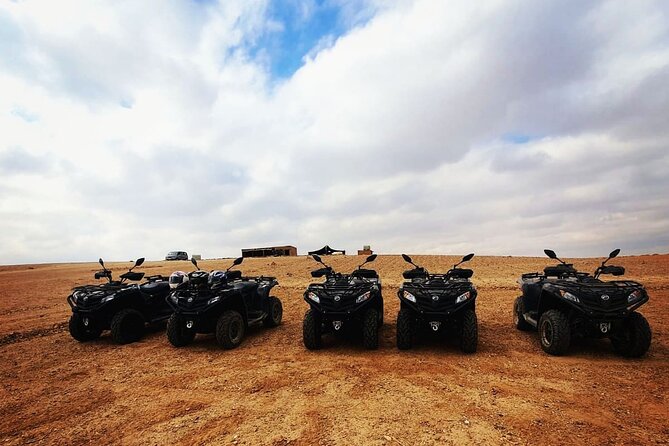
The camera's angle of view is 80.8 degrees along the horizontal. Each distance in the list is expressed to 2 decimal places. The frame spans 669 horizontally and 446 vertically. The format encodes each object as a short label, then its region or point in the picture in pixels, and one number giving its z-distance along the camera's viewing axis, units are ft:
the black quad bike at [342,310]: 25.84
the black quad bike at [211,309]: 28.25
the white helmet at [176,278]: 33.96
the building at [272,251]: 144.05
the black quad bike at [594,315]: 22.94
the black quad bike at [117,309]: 31.81
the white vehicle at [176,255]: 161.89
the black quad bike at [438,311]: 24.76
